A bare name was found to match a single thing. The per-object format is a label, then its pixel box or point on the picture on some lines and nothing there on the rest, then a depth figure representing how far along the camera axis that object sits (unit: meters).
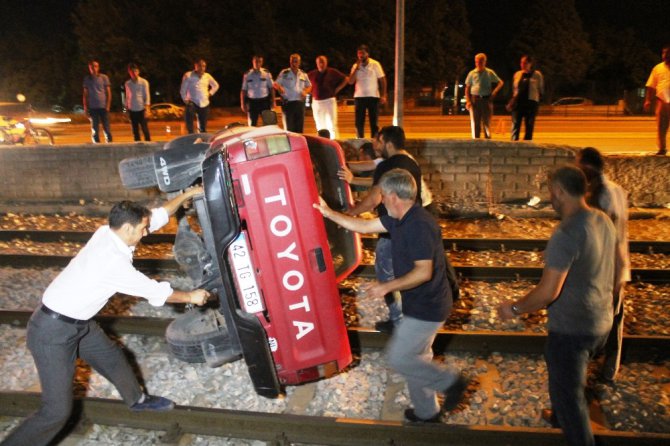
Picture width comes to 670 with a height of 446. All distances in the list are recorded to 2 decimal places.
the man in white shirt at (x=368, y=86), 10.58
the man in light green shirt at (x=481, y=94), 11.20
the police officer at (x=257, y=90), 11.16
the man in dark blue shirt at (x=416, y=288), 3.83
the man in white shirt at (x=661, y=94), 9.53
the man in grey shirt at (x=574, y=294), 3.38
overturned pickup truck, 3.64
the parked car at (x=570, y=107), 35.06
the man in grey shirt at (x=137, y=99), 11.95
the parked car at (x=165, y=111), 38.28
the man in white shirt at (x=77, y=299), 3.77
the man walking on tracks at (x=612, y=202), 4.19
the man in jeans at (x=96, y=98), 11.85
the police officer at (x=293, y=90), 10.89
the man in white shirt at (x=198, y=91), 11.60
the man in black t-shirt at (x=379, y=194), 5.07
